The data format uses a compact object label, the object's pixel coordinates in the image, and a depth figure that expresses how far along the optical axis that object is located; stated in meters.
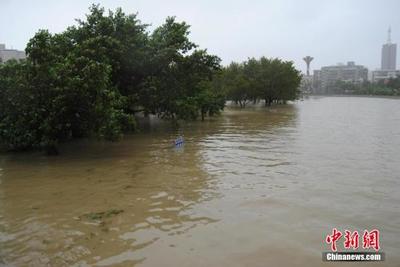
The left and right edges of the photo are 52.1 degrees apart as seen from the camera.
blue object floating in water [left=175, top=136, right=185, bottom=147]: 15.90
